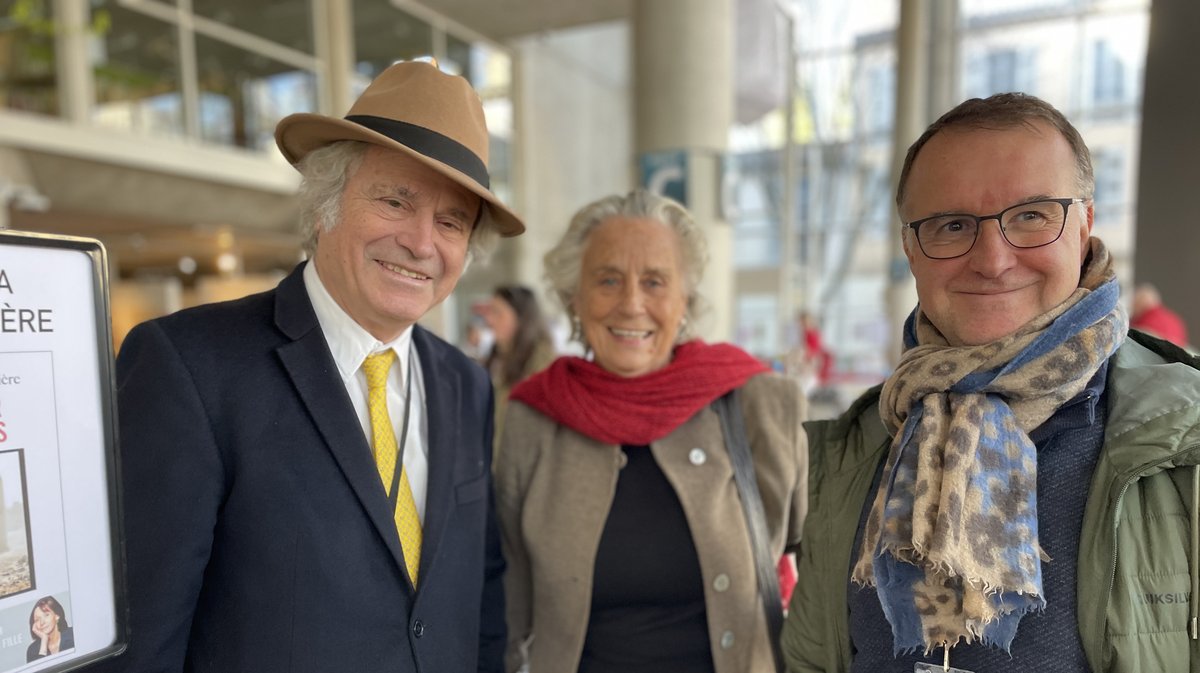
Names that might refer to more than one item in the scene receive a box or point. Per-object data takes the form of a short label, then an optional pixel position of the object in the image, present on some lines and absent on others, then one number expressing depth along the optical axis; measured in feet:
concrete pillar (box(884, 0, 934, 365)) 34.50
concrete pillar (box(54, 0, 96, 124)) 21.99
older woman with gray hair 5.36
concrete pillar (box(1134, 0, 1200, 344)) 15.68
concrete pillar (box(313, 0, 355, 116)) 25.23
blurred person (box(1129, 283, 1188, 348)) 18.79
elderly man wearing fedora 3.71
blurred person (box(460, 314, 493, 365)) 23.35
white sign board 2.56
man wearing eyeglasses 3.11
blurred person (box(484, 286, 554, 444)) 14.92
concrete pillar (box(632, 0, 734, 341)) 11.93
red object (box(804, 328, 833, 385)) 32.96
